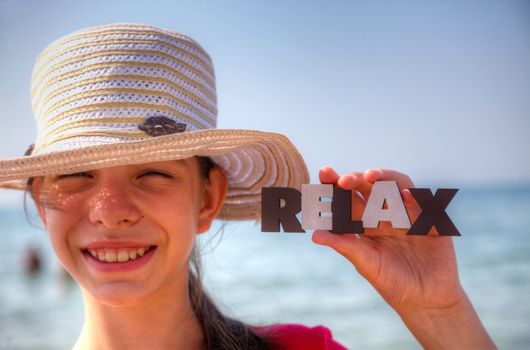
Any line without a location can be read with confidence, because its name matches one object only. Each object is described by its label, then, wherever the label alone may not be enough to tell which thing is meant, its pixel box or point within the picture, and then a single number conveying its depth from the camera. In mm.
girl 748
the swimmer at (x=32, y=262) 11868
